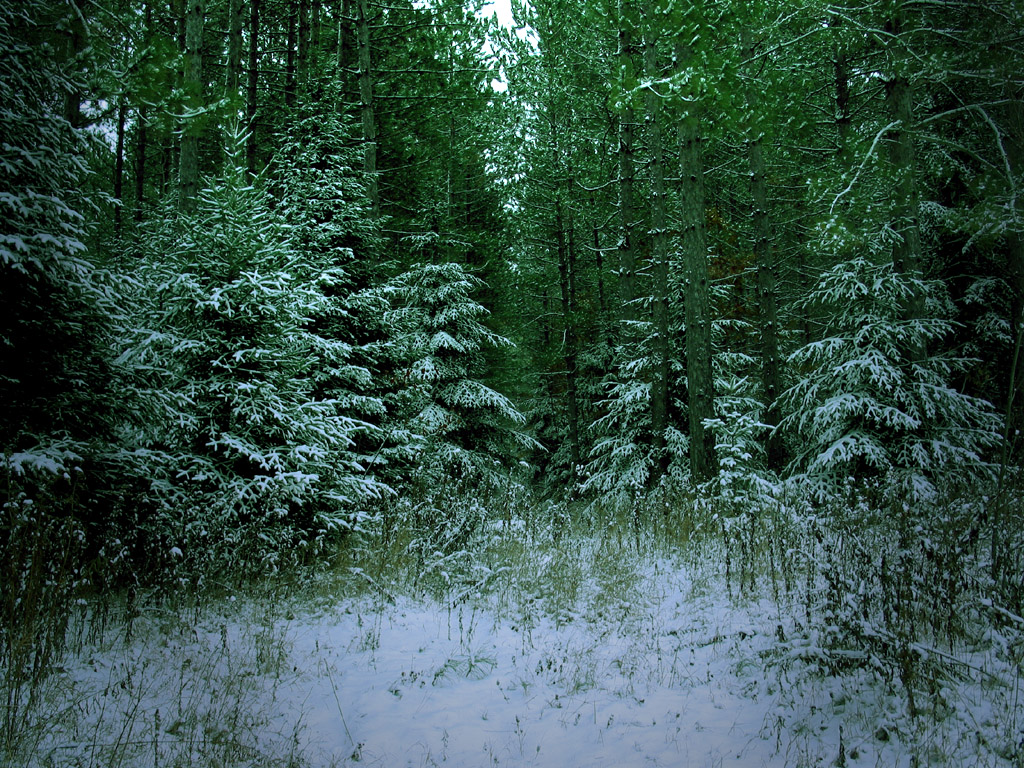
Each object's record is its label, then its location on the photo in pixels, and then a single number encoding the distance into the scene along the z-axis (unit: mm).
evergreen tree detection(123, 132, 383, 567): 6148
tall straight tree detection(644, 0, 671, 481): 12102
